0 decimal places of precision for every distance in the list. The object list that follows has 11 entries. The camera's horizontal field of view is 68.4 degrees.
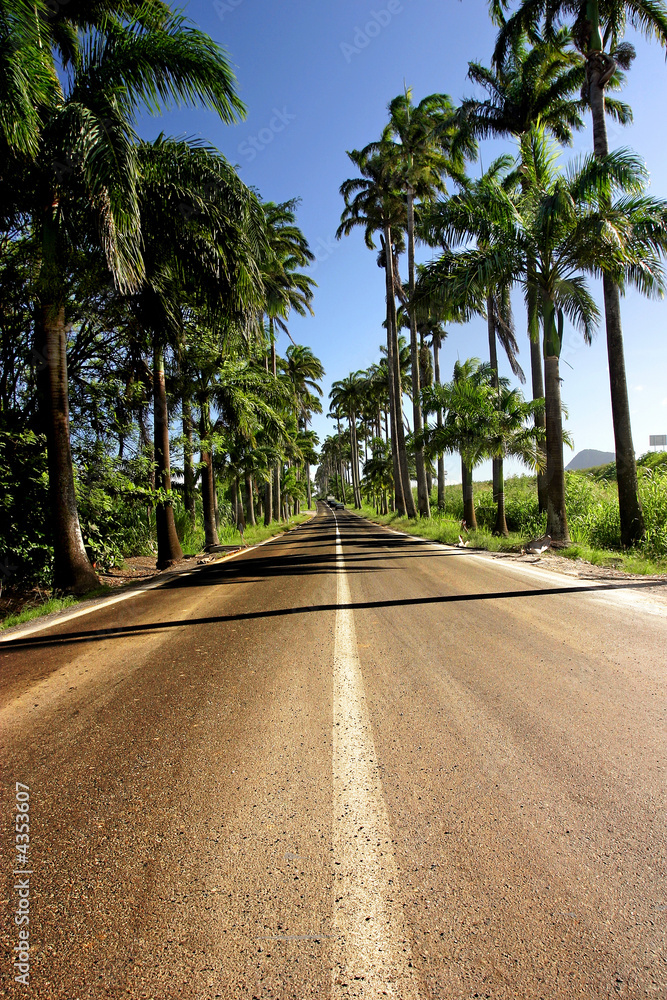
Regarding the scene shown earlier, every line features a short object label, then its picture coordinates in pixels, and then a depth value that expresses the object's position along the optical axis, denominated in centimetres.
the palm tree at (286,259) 2725
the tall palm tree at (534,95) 1617
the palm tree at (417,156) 2420
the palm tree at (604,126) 1167
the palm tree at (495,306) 1209
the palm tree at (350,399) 5574
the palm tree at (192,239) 949
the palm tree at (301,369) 4153
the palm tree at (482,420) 1819
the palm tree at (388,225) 2716
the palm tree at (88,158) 729
